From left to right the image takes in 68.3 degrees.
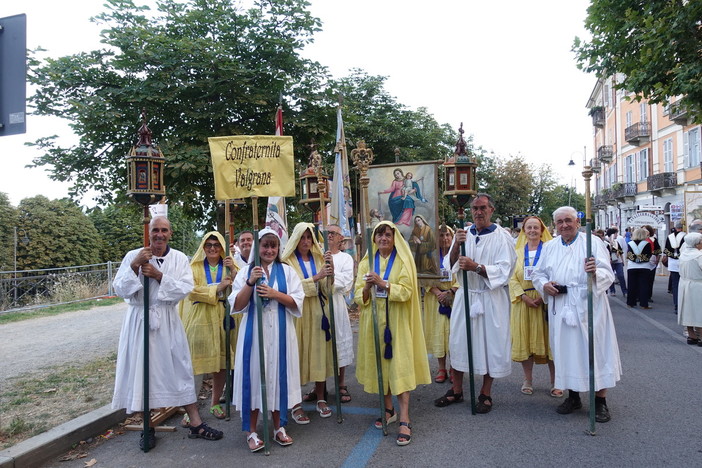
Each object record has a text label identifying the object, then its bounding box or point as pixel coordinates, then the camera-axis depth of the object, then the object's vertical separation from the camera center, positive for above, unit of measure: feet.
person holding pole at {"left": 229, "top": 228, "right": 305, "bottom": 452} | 15.15 -3.22
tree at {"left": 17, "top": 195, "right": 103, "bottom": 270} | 73.67 +1.02
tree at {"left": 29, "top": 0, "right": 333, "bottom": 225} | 25.32 +7.92
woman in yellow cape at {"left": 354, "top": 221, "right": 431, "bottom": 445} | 15.90 -2.80
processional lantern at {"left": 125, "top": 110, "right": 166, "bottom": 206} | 15.88 +2.11
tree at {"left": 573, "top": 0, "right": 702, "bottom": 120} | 32.40 +12.60
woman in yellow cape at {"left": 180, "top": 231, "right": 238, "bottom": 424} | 18.22 -2.66
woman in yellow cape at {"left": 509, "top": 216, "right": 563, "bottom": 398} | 19.98 -3.16
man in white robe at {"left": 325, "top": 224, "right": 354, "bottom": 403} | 18.89 -2.91
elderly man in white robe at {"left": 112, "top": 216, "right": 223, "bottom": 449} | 15.37 -2.98
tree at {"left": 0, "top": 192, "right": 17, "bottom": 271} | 69.77 +1.09
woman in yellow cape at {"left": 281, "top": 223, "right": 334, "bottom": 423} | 18.26 -2.85
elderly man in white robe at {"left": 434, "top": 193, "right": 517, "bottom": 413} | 17.80 -2.46
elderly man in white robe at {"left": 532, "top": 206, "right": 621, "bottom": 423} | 16.69 -2.80
